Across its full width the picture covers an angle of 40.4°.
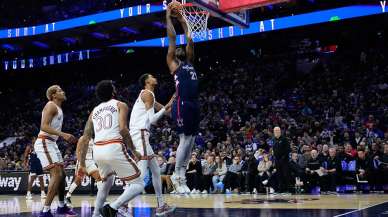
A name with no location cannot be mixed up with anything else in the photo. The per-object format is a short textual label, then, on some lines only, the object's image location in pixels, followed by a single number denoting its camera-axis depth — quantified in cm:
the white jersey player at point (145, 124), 756
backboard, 977
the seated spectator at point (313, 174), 1392
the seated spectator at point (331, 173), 1373
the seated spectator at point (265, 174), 1430
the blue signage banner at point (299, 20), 2253
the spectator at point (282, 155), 1313
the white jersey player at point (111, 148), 627
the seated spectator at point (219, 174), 1561
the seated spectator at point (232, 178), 1535
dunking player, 658
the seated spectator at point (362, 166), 1348
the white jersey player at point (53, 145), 830
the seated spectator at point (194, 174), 1553
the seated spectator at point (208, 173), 1567
